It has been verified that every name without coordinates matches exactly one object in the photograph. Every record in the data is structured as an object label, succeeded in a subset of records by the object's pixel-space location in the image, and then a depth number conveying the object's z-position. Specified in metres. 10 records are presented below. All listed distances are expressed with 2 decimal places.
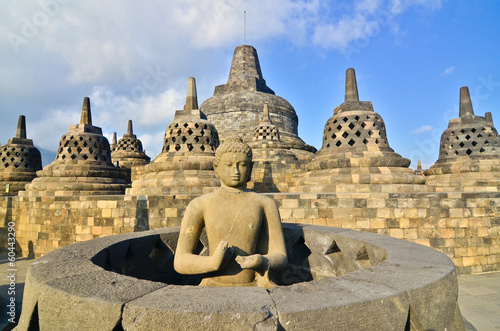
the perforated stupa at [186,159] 6.62
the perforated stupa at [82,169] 7.77
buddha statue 2.14
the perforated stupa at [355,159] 6.31
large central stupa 20.23
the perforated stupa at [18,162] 10.42
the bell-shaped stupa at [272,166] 11.48
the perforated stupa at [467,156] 8.50
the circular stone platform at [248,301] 1.16
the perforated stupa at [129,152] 16.39
